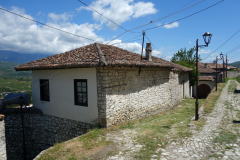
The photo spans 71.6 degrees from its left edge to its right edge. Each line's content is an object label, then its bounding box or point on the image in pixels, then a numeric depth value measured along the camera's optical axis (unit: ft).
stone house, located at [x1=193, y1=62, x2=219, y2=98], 81.51
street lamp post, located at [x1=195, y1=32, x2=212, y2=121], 25.04
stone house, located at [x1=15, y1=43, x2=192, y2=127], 24.49
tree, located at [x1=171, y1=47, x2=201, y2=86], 113.61
